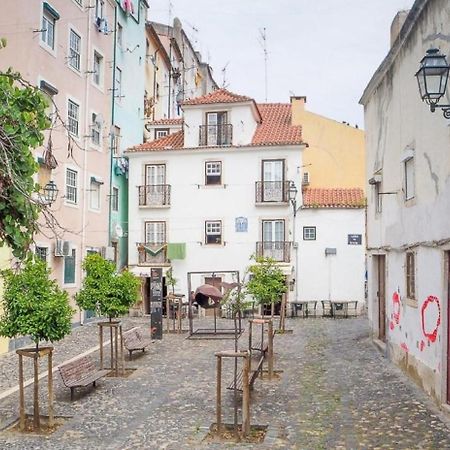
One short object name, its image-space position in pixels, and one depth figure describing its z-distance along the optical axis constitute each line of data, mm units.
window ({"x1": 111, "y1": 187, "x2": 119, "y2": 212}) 26625
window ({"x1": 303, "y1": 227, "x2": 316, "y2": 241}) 27094
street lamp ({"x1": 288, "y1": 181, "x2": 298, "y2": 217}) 26500
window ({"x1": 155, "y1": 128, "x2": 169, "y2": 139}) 31156
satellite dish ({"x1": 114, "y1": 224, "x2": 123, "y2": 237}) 26250
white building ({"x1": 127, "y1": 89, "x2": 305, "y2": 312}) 27141
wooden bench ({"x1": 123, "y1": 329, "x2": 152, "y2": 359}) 14753
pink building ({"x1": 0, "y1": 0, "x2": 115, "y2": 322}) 18258
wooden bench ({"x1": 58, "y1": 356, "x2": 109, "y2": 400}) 10405
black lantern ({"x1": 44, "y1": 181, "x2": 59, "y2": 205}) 17169
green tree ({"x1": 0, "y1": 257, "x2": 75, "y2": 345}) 8727
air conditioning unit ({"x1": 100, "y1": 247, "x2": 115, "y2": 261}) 24266
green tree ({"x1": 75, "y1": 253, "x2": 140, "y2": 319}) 12977
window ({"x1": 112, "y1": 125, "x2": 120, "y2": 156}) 25891
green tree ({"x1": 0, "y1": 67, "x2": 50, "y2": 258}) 4402
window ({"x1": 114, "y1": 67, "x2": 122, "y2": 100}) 26094
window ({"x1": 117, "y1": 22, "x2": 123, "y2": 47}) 26580
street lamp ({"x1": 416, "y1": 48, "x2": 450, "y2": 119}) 7723
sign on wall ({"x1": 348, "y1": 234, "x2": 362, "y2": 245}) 26938
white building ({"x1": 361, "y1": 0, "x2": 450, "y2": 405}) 9641
